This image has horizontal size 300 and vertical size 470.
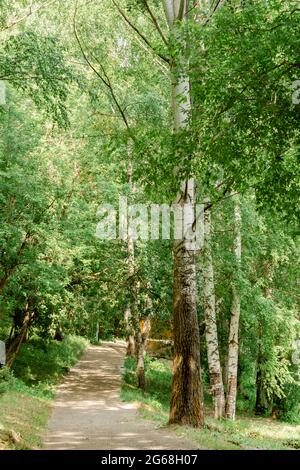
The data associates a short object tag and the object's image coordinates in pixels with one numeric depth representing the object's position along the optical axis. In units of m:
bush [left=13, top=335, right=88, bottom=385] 21.90
